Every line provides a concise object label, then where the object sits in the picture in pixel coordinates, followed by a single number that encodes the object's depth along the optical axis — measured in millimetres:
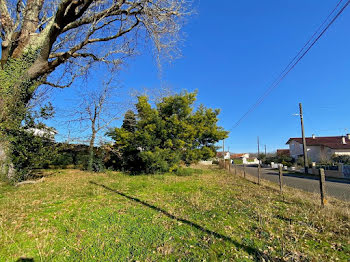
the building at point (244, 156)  64831
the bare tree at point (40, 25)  6074
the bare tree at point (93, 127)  13369
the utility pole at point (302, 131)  17556
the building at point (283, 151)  45525
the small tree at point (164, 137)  11516
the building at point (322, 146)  27334
